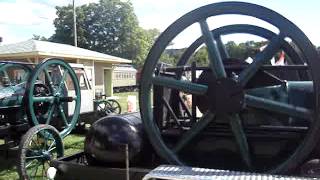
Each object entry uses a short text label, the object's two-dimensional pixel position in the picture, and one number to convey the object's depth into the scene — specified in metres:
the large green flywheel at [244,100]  2.88
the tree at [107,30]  40.23
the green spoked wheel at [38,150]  4.15
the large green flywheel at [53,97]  5.54
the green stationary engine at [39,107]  4.54
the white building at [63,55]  15.29
